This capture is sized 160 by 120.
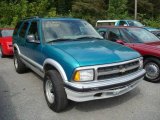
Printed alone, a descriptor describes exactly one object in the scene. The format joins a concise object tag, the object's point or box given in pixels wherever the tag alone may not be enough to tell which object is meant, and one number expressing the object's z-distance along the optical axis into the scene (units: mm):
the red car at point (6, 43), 10320
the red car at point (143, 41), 6254
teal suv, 4023
